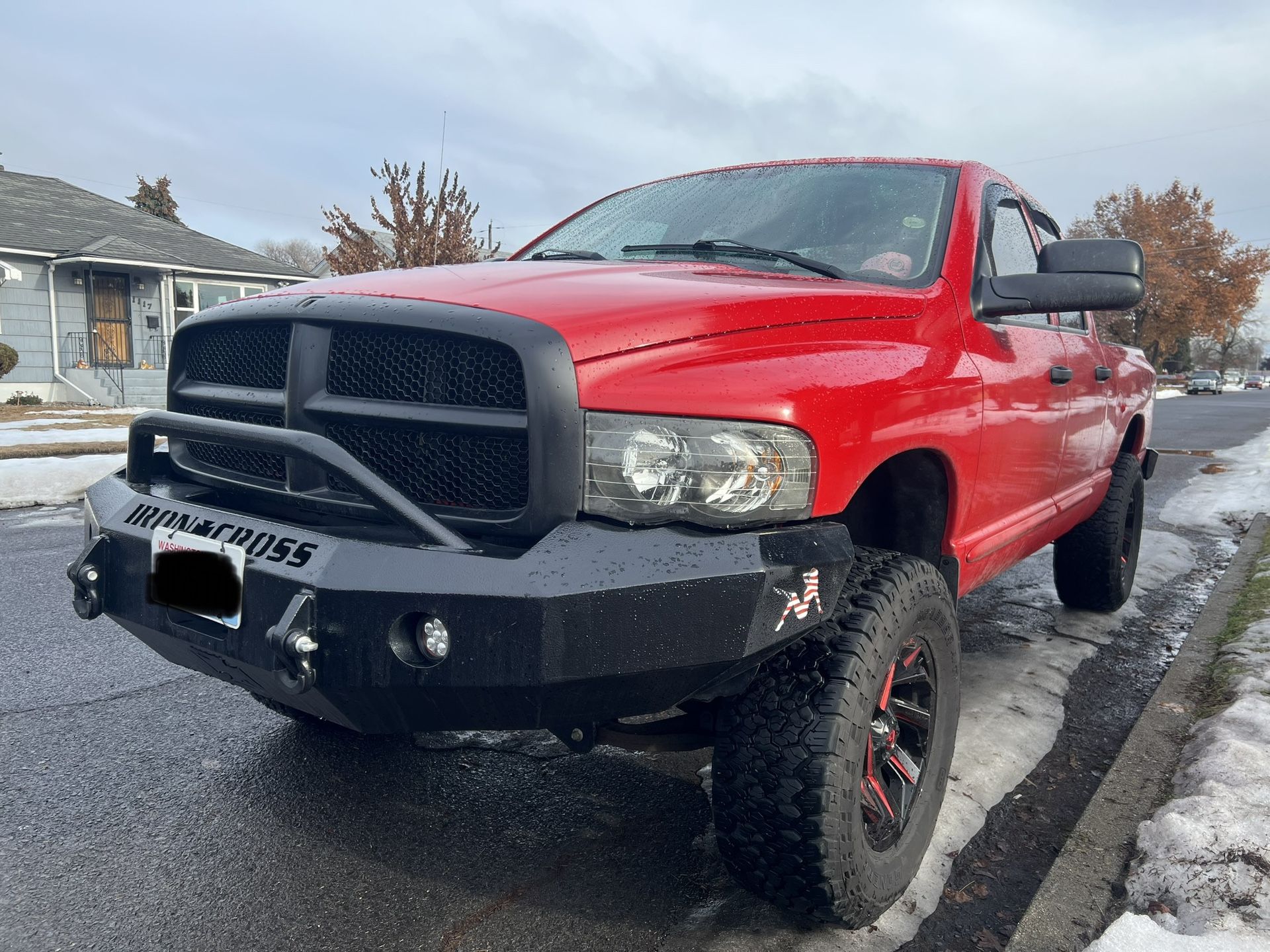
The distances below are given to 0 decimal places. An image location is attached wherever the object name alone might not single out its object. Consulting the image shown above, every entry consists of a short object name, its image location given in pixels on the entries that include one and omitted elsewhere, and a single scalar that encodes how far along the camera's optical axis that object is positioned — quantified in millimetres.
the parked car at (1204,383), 55469
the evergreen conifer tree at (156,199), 40219
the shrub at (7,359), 17750
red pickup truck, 1733
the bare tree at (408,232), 15977
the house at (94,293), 18844
